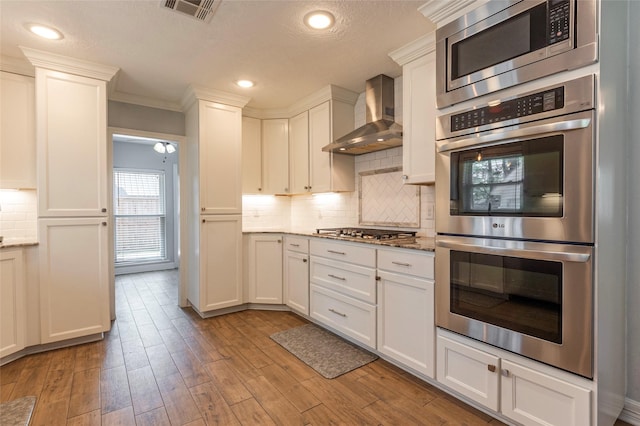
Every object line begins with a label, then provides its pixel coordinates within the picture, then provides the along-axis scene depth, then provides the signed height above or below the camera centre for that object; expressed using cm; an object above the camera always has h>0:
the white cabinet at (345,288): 255 -69
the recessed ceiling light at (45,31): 229 +130
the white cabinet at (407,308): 211 -69
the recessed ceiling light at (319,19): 215 +130
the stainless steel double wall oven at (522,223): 144 -7
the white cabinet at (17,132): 274 +67
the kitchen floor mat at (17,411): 183 -119
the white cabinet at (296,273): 336 -70
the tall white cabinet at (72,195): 272 +13
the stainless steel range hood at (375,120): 297 +88
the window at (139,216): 613 -12
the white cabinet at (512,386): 148 -92
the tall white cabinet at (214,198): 352 +13
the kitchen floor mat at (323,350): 244 -118
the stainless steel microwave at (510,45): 144 +84
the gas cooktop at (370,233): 274 -23
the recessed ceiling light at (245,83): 330 +131
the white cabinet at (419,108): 242 +78
